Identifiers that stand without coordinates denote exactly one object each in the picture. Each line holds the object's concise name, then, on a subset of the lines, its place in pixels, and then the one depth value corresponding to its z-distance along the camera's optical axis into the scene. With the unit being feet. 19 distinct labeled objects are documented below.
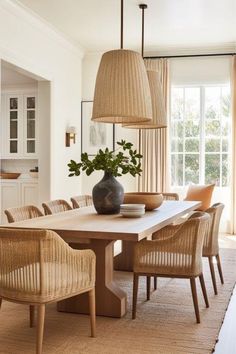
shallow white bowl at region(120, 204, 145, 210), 12.90
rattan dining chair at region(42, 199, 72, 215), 14.92
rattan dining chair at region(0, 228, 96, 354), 8.76
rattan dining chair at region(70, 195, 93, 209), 17.06
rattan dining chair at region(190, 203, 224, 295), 13.64
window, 27.02
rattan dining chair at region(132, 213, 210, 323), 11.26
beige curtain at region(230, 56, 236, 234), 26.18
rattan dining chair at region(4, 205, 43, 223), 12.69
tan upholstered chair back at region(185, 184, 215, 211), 23.24
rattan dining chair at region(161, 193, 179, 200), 20.40
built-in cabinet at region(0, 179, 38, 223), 27.63
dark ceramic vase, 13.56
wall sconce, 26.13
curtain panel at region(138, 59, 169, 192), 27.09
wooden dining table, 10.30
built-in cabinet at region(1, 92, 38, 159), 28.73
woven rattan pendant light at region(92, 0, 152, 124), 12.30
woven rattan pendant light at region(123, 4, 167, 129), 15.61
